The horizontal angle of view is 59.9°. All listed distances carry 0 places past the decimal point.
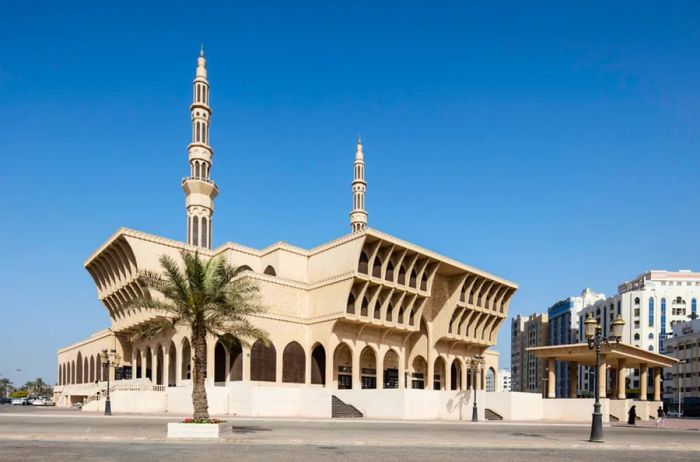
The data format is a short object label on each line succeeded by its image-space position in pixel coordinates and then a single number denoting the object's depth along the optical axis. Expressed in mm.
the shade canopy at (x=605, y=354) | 46781
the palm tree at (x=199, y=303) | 22891
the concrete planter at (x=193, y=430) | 20141
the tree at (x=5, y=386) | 158538
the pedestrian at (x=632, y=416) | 37712
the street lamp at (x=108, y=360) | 36344
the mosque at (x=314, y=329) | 40312
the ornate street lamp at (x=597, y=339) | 21531
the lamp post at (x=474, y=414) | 36506
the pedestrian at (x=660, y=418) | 42100
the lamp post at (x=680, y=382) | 91175
